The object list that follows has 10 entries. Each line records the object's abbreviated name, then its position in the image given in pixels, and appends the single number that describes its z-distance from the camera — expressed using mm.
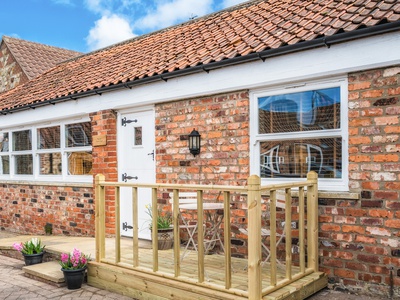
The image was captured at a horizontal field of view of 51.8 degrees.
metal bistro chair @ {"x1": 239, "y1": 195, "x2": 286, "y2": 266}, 4391
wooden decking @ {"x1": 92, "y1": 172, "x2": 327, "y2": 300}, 3638
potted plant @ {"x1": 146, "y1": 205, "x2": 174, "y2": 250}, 5766
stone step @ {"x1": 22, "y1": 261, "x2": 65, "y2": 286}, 5219
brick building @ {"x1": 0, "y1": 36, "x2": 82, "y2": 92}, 13781
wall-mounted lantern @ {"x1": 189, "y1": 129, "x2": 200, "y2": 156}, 5695
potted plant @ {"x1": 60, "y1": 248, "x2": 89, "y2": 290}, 5008
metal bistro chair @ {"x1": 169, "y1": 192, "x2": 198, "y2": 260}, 5070
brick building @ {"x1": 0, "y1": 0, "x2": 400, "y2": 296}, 4172
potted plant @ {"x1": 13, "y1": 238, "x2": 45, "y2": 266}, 6074
